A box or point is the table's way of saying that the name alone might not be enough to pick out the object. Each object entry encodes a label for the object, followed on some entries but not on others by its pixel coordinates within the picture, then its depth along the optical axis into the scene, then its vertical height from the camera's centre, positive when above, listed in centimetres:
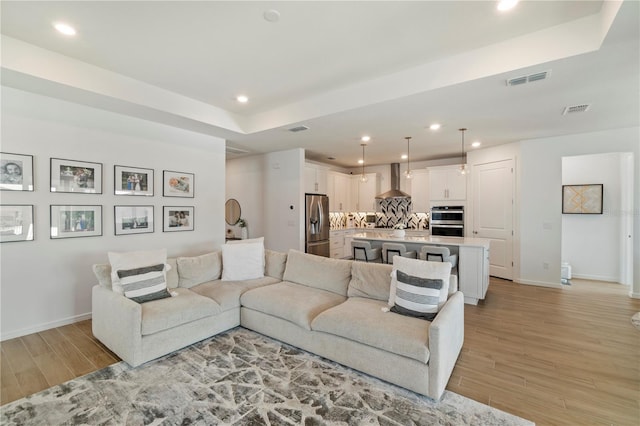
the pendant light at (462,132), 487 +141
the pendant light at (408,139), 542 +142
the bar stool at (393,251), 465 -67
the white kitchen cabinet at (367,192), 851 +60
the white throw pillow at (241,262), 393 -71
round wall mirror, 729 +1
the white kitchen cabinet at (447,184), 673 +67
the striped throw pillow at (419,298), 258 -79
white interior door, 595 +1
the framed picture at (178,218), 466 -12
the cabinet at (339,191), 773 +57
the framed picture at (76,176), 355 +45
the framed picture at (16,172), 319 +45
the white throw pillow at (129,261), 303 -56
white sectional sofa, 227 -102
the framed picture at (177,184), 464 +46
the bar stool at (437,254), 429 -65
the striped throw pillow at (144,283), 299 -78
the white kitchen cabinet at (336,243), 739 -85
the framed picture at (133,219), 410 -12
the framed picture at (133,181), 408 +45
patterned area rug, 201 -145
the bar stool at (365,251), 499 -71
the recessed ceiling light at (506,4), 221 +163
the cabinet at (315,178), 679 +82
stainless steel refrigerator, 643 -31
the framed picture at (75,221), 355 -13
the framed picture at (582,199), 577 +27
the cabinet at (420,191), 749 +54
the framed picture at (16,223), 320 -14
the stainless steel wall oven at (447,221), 674 -22
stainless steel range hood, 824 +102
